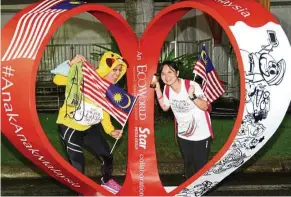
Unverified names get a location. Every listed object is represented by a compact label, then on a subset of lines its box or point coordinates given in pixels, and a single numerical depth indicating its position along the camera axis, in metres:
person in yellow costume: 4.50
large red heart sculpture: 4.03
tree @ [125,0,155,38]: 7.20
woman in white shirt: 4.58
